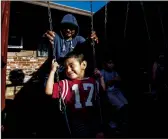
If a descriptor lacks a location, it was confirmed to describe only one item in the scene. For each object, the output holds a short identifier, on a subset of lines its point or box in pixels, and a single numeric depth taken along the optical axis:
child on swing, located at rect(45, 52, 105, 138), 1.30
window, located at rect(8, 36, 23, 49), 3.67
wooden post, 1.27
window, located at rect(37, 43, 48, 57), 3.93
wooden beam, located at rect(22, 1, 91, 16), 3.28
